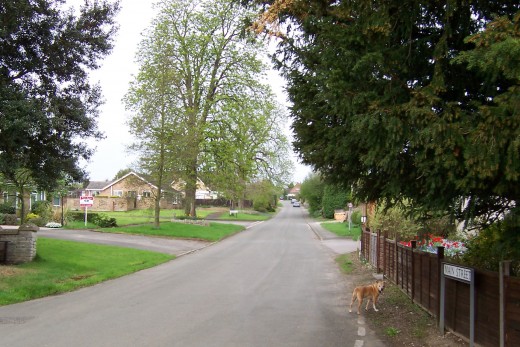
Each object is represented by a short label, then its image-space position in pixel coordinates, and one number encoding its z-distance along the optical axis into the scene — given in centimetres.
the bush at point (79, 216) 3253
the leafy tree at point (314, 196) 7181
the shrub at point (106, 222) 3086
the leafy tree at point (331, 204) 6072
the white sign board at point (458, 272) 634
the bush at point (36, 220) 3024
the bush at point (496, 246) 442
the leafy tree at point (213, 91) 3462
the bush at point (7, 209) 3412
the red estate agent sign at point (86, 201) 3021
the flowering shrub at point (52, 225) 2983
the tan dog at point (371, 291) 905
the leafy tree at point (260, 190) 5522
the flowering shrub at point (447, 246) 1017
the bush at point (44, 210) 3222
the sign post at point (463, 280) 621
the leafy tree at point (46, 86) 1160
